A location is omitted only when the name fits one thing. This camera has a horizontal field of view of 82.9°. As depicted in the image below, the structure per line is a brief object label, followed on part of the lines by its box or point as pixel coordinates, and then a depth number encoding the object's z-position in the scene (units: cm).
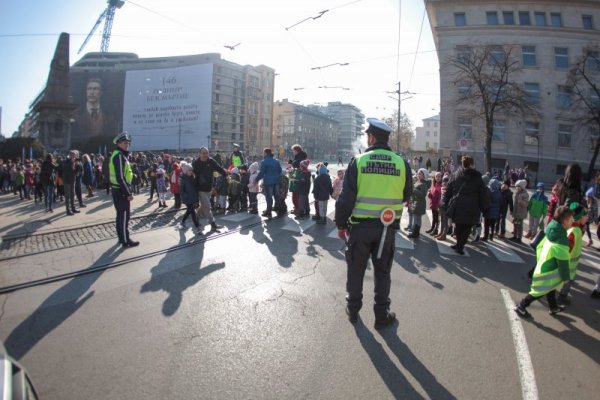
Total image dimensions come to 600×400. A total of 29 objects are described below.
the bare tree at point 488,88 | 2455
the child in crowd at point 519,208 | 913
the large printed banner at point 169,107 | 6250
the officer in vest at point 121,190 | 687
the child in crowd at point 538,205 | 899
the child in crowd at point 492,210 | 890
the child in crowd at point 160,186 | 1236
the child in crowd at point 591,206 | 895
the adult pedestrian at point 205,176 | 840
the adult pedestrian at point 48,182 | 1101
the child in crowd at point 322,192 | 1011
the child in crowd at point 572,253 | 486
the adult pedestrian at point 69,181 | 1061
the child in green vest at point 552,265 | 411
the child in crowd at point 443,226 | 872
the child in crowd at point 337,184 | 1081
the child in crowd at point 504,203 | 934
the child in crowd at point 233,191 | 1155
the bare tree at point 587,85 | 3022
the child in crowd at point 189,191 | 846
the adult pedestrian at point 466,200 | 728
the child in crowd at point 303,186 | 1066
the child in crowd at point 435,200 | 948
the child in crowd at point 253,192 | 1115
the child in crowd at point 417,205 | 885
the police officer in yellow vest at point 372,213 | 383
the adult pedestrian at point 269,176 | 1053
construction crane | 10644
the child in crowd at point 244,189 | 1164
